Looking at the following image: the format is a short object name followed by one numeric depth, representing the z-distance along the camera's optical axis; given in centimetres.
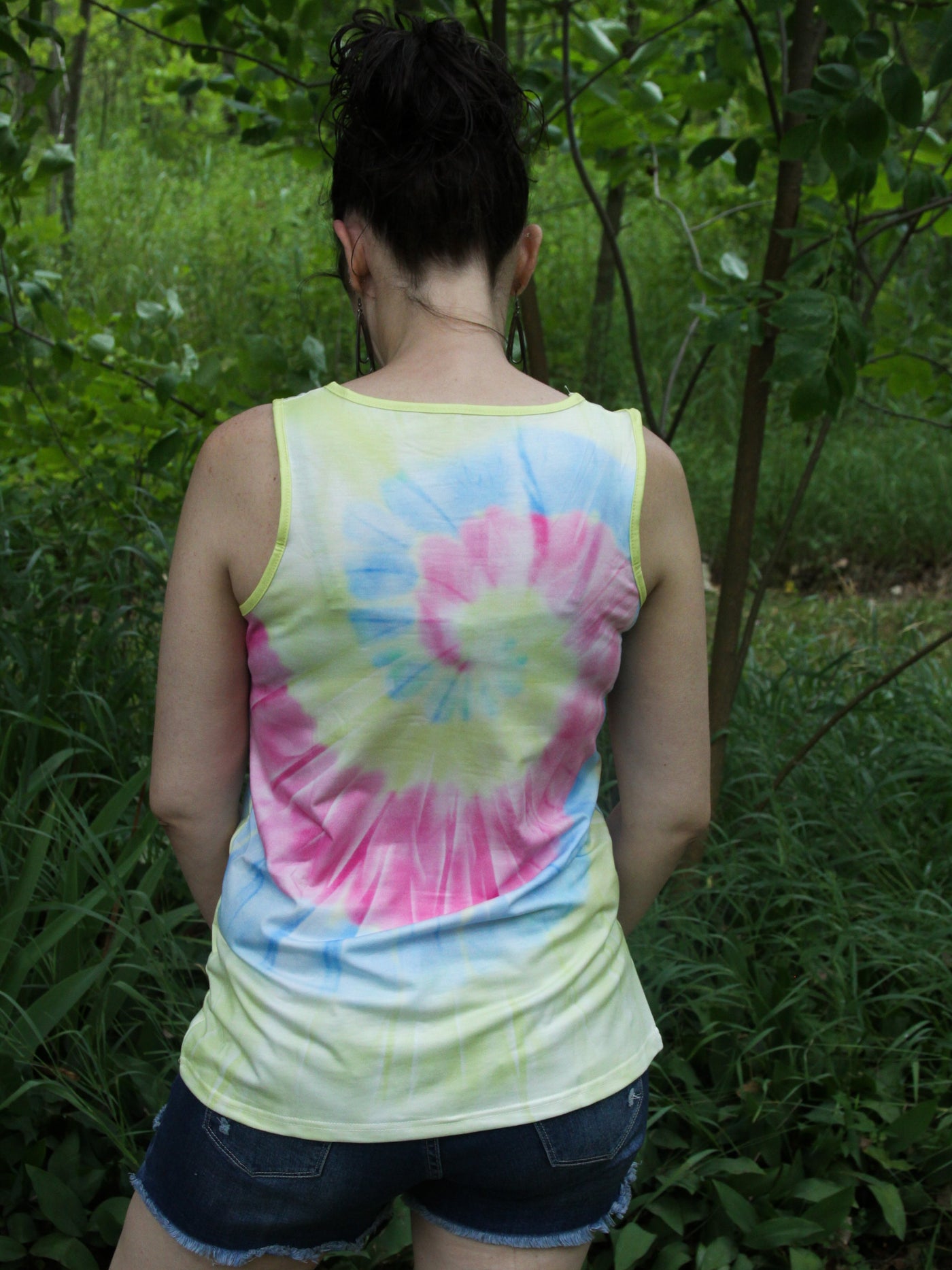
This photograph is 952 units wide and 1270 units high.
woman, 109
